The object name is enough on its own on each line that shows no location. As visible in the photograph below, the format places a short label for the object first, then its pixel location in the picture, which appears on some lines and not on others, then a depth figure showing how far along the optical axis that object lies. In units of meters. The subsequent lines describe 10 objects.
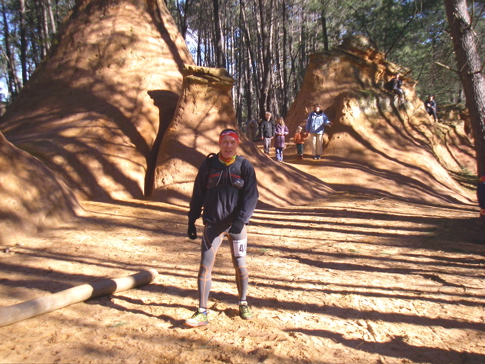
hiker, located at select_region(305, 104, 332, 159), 13.74
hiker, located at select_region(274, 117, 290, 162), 13.55
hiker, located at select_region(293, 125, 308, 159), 14.34
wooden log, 3.13
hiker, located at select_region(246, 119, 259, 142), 21.23
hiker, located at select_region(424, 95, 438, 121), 20.27
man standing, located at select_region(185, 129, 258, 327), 3.30
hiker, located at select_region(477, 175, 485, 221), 6.37
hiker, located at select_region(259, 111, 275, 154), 14.47
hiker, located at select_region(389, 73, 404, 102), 16.58
